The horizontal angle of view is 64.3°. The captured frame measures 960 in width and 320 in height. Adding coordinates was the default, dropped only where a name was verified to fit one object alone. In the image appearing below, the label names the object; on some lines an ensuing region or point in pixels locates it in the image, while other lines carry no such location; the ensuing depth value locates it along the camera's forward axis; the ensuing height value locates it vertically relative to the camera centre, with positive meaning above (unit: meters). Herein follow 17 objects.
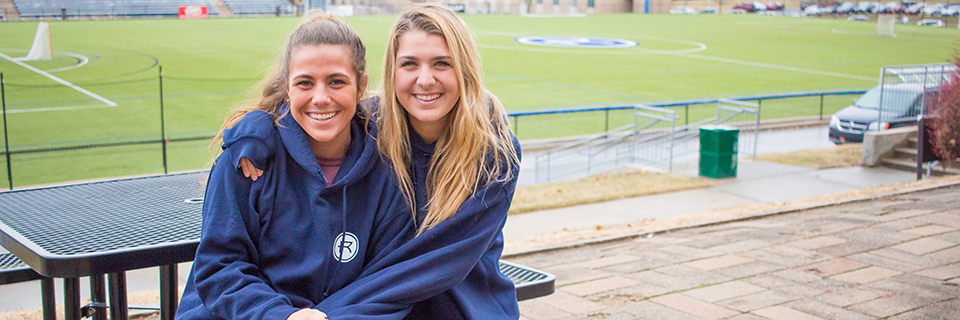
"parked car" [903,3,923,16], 62.01 +0.98
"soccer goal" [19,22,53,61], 28.30 -1.33
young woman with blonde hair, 2.21 -0.46
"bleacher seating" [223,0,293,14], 53.81 +0.61
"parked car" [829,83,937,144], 14.31 -1.79
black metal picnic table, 2.22 -0.71
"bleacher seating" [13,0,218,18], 40.28 +0.35
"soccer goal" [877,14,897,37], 47.47 -0.38
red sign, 49.17 +0.14
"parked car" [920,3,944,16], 58.88 +0.96
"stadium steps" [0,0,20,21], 37.56 +0.12
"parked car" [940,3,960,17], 55.47 +0.83
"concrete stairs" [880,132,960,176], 12.23 -2.21
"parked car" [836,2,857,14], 70.94 +1.15
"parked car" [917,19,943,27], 54.34 -0.06
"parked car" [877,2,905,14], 65.06 +1.17
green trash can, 11.49 -1.98
